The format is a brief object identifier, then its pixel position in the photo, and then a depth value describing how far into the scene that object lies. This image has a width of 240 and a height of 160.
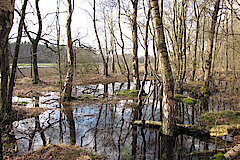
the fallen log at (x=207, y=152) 5.24
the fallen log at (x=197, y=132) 6.25
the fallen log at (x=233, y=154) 4.49
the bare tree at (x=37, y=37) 17.35
